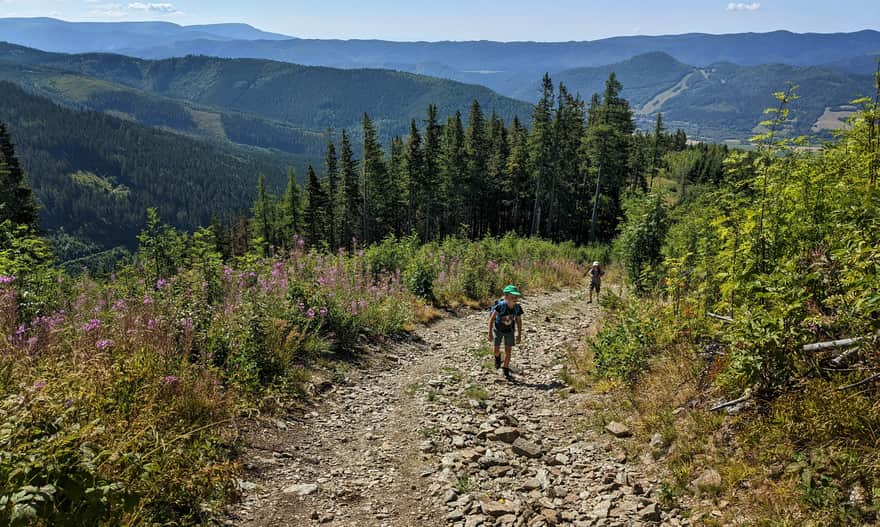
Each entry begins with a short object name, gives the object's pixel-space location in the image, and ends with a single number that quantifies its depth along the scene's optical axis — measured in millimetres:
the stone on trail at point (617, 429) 6055
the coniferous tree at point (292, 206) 63344
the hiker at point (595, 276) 16578
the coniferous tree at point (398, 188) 52812
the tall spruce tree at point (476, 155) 51281
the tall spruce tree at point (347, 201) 52188
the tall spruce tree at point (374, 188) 49875
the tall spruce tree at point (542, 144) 39094
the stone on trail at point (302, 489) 5137
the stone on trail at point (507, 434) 6441
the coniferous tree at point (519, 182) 49438
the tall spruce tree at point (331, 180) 57169
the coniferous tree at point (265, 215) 65562
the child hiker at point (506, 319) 9219
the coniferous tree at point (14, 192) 27969
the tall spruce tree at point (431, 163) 49062
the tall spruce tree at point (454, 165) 50281
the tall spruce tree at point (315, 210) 56125
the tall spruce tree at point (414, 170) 48094
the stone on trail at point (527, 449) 6013
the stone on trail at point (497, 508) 4742
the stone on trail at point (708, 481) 4414
